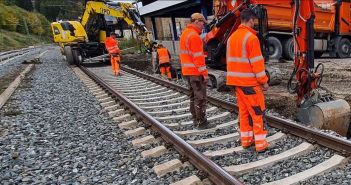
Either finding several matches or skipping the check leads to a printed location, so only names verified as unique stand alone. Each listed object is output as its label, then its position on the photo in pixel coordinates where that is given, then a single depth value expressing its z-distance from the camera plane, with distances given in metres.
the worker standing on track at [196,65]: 6.14
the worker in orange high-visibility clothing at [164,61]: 13.45
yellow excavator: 19.84
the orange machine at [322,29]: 16.84
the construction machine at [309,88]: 5.86
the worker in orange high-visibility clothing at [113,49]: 14.38
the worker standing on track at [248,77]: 4.73
